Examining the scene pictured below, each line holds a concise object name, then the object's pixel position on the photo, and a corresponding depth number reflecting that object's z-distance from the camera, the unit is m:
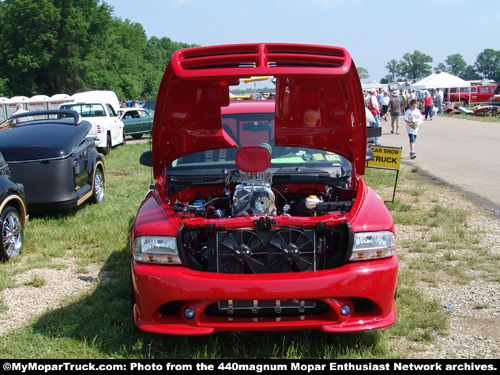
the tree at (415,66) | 178.02
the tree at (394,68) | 181.12
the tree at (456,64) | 177.91
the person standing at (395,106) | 19.53
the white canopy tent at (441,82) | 42.72
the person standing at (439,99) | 35.47
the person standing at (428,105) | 29.34
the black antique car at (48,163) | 7.11
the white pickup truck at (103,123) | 16.02
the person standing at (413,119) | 12.98
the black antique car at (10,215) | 5.54
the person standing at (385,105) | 27.89
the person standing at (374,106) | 17.70
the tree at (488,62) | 161.12
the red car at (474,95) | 43.94
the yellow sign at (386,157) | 8.11
